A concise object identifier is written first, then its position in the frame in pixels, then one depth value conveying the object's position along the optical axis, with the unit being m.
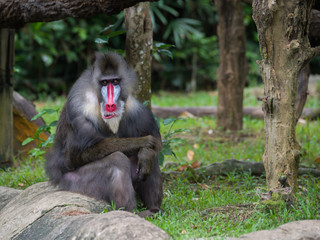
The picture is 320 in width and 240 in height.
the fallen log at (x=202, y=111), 16.83
